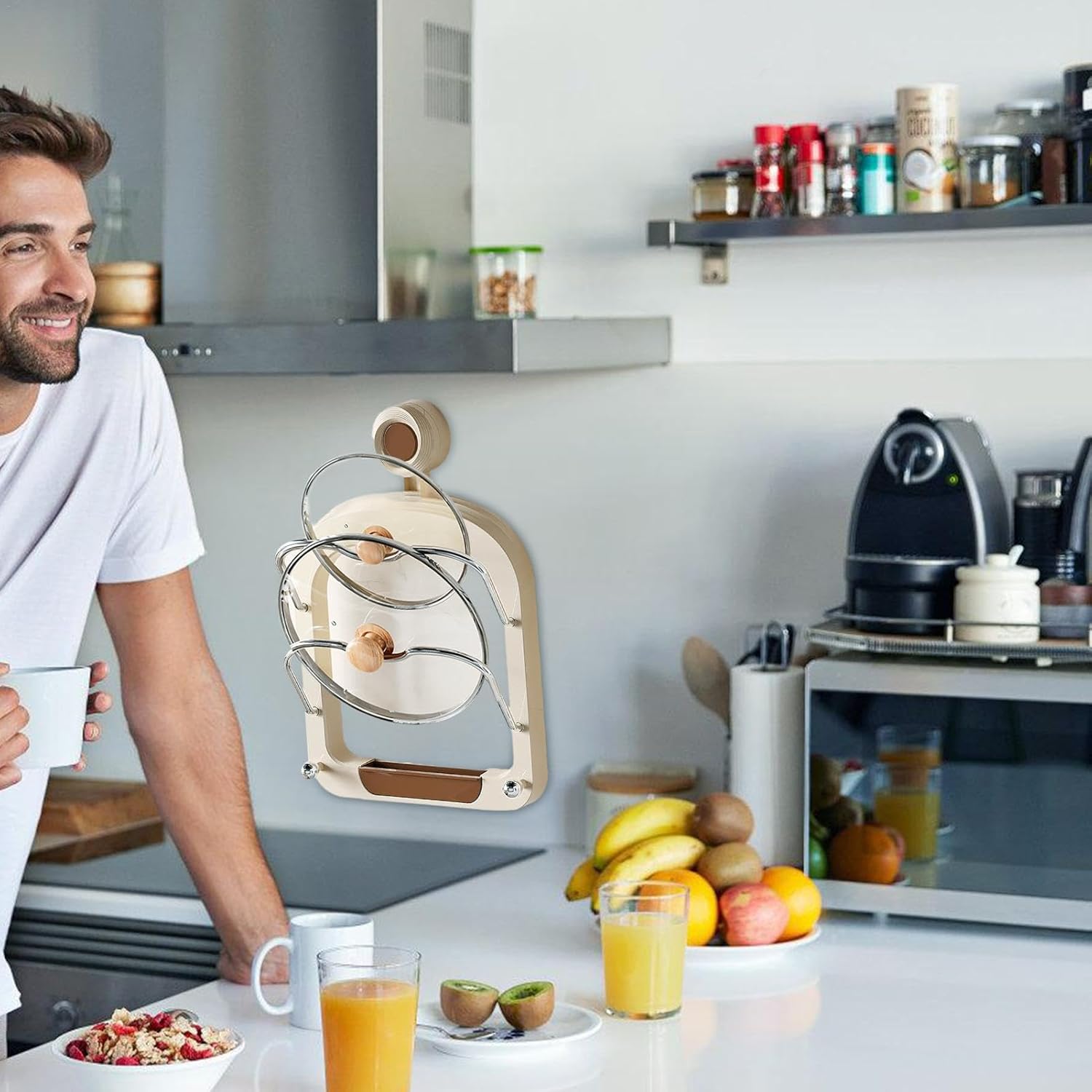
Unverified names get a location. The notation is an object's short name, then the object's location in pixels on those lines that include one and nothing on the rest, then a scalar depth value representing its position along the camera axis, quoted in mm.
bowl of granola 2523
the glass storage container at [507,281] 3688
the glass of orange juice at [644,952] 2882
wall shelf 3391
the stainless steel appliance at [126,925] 3427
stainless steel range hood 3620
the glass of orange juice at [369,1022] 2582
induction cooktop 3549
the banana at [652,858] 3147
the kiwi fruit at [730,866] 3141
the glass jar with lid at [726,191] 3618
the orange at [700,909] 3105
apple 3111
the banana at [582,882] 3232
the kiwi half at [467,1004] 2813
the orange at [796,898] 3160
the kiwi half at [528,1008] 2805
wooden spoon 3707
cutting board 3816
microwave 3257
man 2950
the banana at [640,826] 3226
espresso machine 3346
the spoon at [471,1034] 2788
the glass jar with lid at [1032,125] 3458
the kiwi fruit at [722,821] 3194
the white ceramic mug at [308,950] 2791
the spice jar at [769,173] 3574
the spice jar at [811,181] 3544
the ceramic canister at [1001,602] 3272
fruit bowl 3098
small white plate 2769
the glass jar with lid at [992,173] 3435
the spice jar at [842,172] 3540
